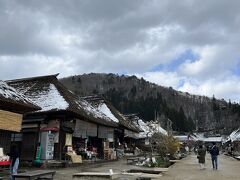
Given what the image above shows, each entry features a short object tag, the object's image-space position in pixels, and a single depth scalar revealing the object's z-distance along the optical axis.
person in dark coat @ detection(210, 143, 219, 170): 12.34
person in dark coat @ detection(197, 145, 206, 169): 12.50
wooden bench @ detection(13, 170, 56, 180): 6.43
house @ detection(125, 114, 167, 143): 29.81
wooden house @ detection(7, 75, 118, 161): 12.30
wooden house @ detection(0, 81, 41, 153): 9.46
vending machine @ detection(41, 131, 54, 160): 12.04
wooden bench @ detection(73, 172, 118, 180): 8.51
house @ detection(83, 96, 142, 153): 20.61
